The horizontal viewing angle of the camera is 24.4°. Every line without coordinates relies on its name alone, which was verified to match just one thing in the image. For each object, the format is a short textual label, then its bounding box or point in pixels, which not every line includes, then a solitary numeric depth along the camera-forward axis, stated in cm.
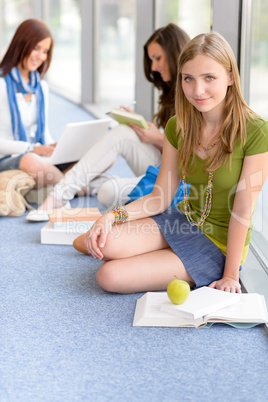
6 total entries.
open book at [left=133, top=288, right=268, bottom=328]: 199
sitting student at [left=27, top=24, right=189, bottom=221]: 316
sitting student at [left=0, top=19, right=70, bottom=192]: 354
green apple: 200
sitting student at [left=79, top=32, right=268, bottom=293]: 211
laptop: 338
